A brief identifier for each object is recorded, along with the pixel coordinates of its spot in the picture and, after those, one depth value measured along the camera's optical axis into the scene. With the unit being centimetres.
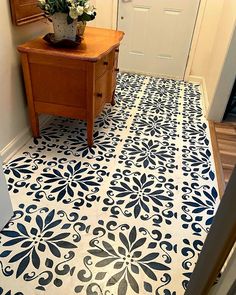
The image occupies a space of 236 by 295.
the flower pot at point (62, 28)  168
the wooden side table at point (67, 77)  164
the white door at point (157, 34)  310
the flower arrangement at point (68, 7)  158
